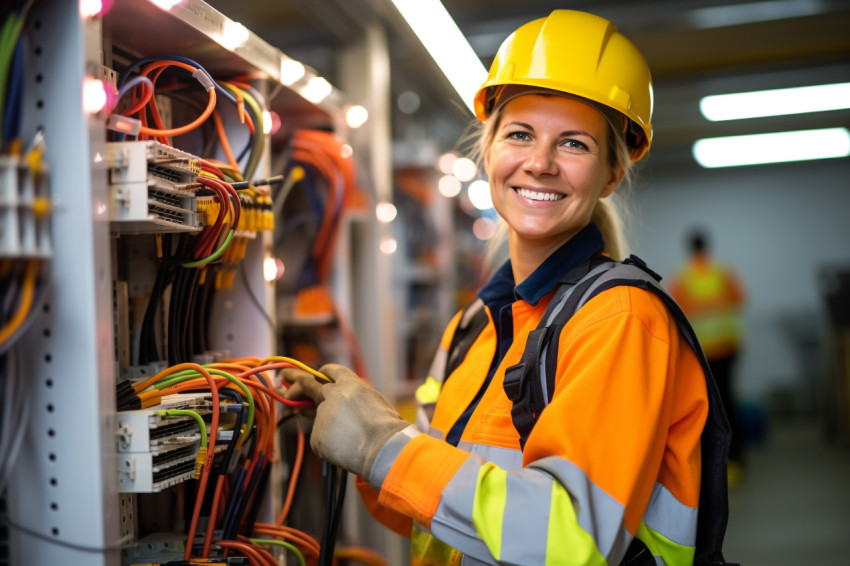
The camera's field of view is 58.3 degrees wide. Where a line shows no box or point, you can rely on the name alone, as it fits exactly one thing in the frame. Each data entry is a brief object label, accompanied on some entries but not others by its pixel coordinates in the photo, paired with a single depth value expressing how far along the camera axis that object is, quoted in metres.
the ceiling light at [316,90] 2.20
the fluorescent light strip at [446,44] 2.43
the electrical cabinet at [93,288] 1.15
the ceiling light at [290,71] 1.94
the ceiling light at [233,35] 1.61
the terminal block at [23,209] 1.00
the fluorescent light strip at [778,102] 6.48
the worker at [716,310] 6.29
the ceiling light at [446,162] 5.25
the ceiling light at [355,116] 2.76
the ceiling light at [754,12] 4.52
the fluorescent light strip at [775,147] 8.30
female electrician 1.23
